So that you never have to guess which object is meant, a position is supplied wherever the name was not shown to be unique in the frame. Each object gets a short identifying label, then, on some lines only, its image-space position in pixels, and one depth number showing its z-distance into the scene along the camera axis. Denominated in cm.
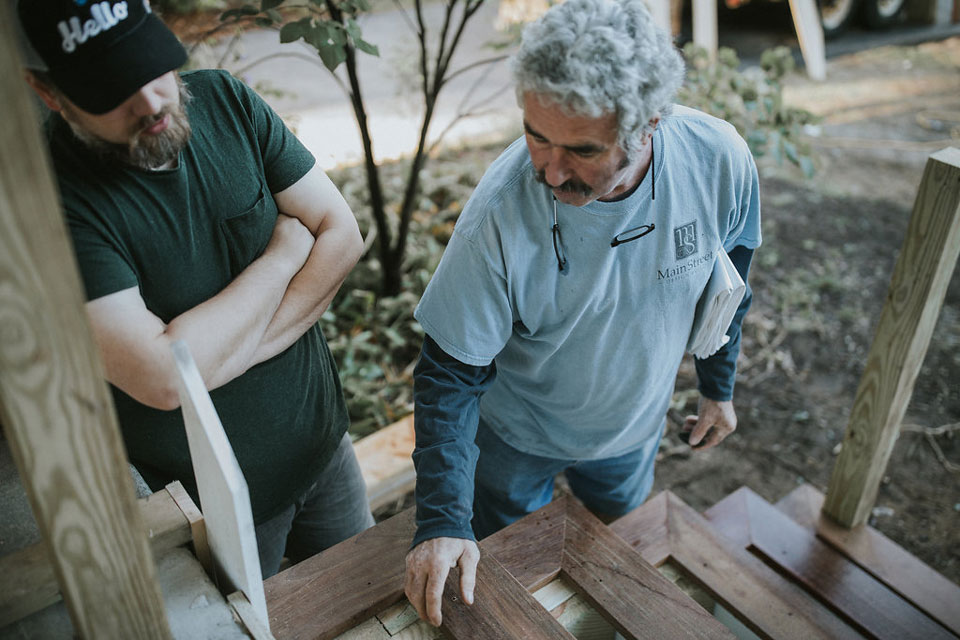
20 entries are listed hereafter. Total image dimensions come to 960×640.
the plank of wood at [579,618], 162
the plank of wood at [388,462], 283
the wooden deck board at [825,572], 208
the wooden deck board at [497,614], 133
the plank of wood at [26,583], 97
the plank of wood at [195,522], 113
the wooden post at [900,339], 185
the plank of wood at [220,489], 90
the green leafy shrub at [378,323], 351
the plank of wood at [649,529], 194
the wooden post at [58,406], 58
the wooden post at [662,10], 698
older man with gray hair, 125
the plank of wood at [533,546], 160
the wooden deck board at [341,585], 138
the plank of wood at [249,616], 103
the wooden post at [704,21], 755
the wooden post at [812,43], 773
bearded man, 126
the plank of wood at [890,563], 221
